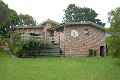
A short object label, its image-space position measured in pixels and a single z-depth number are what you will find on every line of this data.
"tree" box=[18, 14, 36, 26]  22.25
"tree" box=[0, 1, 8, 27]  14.42
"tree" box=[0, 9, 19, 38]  17.20
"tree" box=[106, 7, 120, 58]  7.61
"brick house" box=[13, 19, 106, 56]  11.83
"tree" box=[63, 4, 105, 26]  22.85
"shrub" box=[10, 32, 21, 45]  13.17
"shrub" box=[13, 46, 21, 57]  10.71
